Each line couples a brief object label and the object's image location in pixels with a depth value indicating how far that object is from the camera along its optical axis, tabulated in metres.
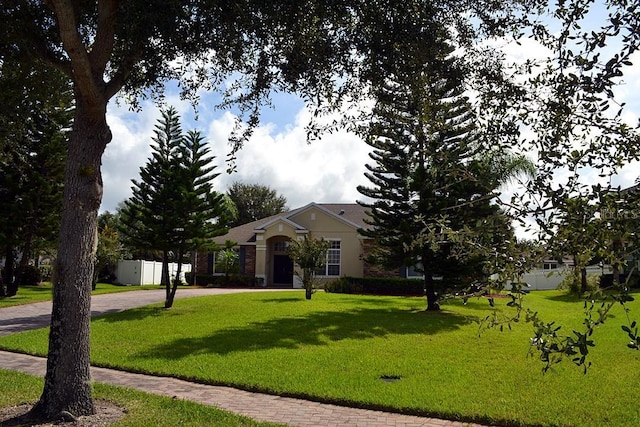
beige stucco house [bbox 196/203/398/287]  28.97
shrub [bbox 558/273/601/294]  22.62
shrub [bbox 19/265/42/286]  27.82
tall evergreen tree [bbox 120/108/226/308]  17.36
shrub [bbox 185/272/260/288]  29.48
